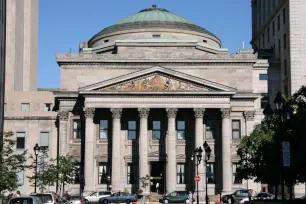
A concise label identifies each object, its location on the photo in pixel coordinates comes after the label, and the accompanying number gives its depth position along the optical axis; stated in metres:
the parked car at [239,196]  74.56
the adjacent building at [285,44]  97.75
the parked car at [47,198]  43.31
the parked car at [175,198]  78.26
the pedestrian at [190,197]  71.50
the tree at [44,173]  78.25
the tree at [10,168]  41.81
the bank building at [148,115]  86.12
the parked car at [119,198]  73.69
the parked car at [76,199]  60.53
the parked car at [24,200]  37.50
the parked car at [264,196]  71.12
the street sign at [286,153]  34.59
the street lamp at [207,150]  54.19
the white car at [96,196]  78.50
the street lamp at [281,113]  35.22
